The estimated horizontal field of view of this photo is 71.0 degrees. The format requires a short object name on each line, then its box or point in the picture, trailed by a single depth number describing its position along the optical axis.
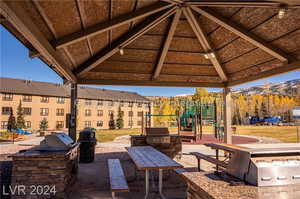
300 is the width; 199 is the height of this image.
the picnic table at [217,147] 4.31
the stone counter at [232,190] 2.18
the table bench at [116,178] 3.99
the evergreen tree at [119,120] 43.34
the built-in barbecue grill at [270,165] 2.35
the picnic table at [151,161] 4.48
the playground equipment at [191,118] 17.08
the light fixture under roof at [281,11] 4.71
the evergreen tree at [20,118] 31.93
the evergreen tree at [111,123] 44.12
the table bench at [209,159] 5.63
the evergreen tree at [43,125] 34.97
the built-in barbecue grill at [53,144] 5.16
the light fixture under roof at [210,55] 8.19
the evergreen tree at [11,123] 30.66
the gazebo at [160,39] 4.65
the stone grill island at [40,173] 4.65
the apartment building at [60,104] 34.12
